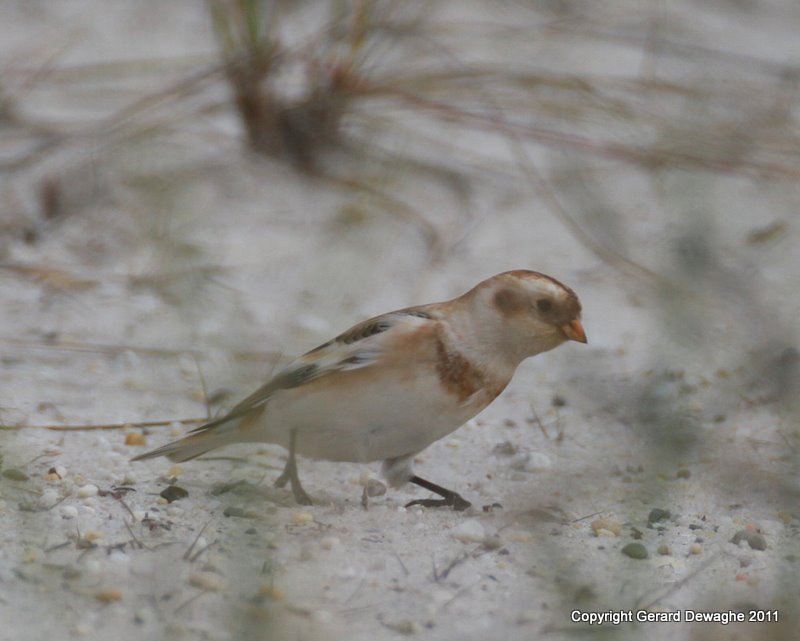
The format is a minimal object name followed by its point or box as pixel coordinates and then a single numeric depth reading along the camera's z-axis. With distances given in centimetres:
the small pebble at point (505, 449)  667
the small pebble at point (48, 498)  557
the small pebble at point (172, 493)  575
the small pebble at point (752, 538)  550
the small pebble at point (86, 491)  572
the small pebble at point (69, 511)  546
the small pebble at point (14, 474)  558
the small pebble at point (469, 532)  546
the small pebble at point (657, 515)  577
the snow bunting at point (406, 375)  548
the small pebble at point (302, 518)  559
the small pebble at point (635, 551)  532
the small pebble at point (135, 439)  654
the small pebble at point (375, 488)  614
